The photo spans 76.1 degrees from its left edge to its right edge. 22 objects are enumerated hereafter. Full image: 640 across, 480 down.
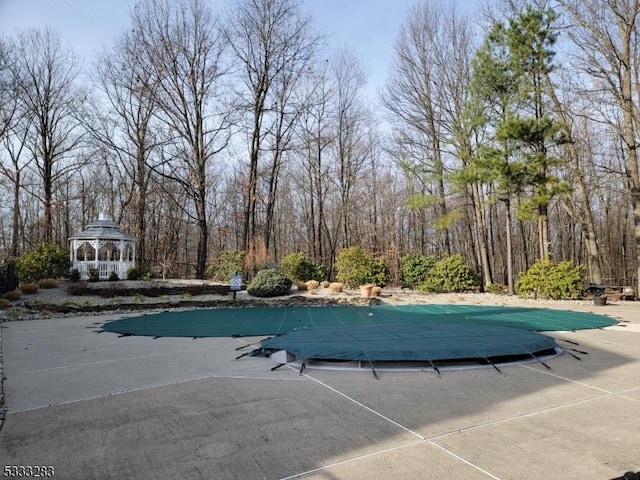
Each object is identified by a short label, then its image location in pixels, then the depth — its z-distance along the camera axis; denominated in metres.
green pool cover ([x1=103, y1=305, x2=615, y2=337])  7.19
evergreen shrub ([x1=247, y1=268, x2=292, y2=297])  13.11
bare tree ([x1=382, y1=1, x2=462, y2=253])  18.45
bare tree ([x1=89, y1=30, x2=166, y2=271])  19.36
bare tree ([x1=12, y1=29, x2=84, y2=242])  21.06
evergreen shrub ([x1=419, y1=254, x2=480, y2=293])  14.66
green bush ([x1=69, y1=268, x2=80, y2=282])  14.71
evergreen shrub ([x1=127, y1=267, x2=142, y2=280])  16.03
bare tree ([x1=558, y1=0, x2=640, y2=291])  13.31
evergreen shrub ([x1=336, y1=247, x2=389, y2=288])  14.91
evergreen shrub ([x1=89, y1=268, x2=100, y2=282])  15.02
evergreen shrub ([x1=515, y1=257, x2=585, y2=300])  12.06
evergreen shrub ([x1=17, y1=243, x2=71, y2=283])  14.51
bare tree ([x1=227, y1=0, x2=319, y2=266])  19.14
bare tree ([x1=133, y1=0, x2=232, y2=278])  18.86
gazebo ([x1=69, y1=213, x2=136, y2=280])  16.50
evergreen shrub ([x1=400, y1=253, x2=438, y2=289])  15.55
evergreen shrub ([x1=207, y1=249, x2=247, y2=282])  17.22
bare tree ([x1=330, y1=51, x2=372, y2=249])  23.41
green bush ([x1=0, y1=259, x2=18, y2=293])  12.07
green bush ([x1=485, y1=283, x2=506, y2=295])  14.73
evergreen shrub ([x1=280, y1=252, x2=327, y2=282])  16.06
